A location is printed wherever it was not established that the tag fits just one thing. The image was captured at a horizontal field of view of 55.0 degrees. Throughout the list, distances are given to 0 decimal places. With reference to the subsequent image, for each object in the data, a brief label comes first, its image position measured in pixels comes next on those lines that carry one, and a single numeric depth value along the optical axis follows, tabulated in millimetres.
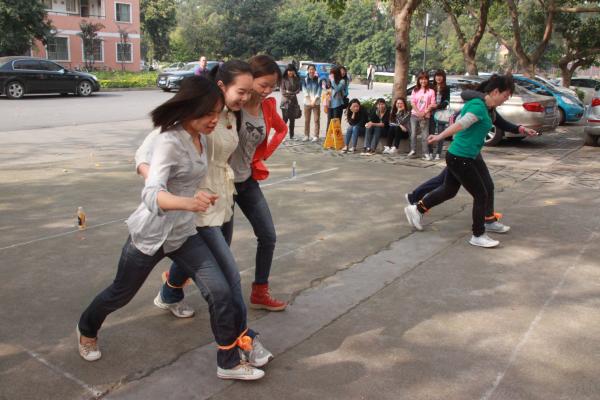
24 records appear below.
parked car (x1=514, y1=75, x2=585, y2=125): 17797
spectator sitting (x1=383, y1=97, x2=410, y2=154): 11141
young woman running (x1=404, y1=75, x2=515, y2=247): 5426
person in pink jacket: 10531
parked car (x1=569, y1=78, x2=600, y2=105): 27894
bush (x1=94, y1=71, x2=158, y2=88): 28519
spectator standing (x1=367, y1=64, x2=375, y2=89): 42119
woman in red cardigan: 3590
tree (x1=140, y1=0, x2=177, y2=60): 51219
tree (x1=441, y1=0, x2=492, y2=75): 20775
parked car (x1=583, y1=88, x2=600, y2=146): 12578
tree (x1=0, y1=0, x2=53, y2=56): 29016
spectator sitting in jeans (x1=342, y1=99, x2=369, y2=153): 11250
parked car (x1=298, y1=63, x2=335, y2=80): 36688
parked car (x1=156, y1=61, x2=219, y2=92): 27031
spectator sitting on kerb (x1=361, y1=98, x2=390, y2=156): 11188
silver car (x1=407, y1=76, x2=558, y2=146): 12523
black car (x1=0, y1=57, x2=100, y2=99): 19969
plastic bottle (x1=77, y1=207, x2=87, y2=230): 5766
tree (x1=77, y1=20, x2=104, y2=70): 39969
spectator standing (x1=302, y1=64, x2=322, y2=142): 12711
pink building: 39844
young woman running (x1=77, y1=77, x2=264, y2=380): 2768
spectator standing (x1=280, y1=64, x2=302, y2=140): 12289
